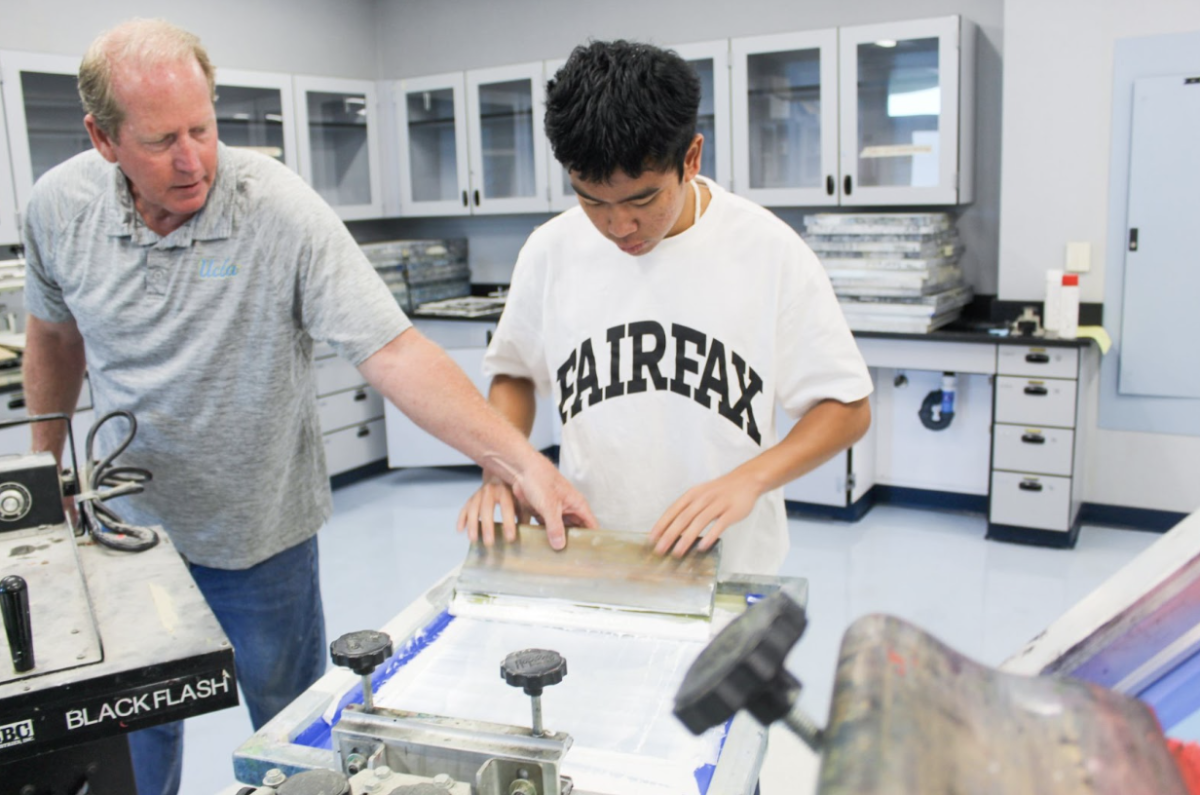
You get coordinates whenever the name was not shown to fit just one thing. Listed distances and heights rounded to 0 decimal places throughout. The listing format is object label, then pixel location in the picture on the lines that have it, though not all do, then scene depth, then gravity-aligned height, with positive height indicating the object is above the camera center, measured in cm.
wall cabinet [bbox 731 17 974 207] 349 +48
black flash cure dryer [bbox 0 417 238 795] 72 -32
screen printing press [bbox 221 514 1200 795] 34 -37
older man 129 -10
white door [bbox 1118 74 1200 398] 322 -5
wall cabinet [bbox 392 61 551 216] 446 +53
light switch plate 344 -8
